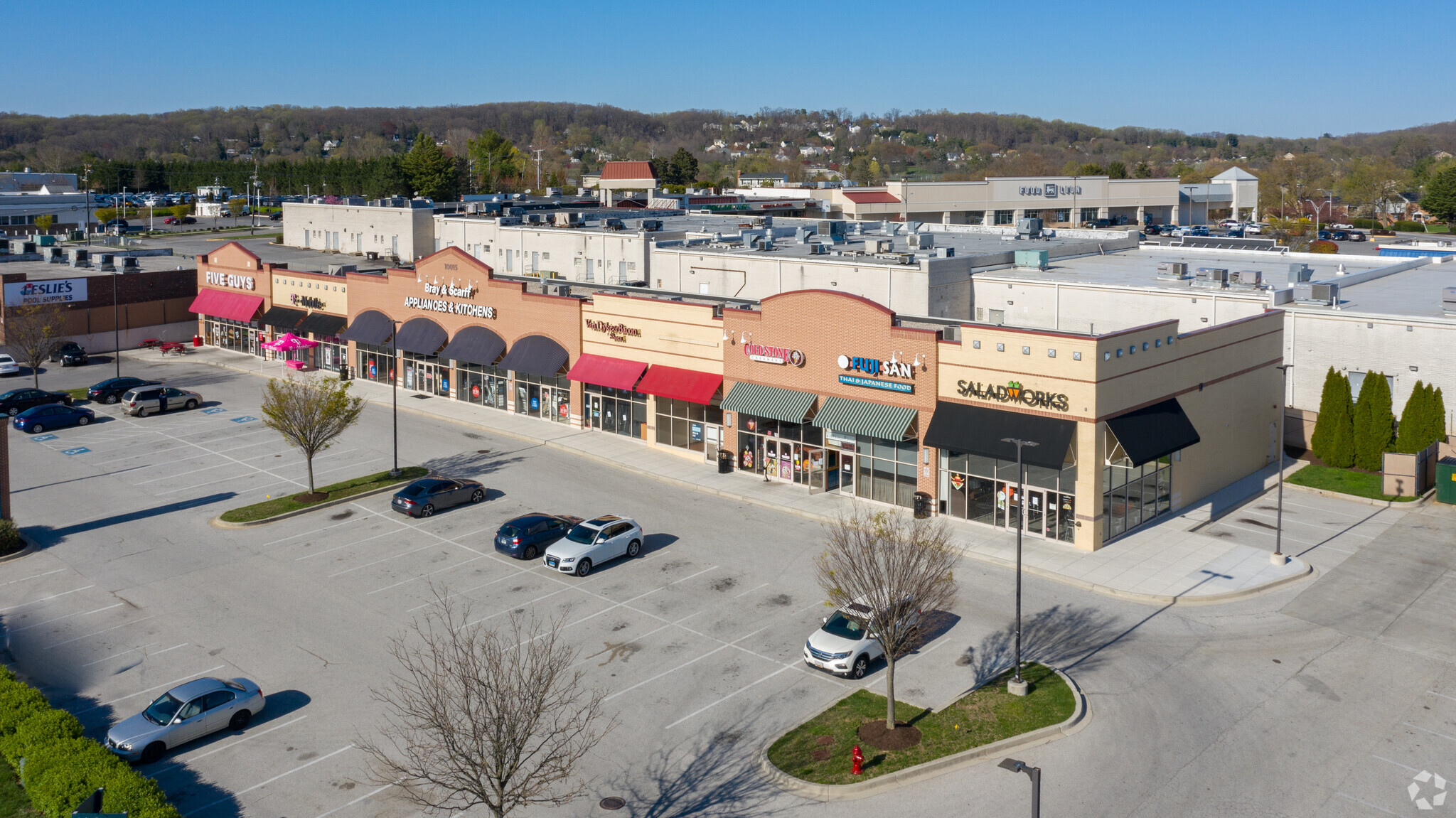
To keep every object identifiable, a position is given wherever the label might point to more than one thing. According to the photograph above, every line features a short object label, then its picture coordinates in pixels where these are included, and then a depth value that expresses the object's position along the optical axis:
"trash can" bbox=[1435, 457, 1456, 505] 40.06
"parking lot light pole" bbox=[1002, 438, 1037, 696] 25.66
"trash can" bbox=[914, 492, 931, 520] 39.34
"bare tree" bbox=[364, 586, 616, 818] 18.89
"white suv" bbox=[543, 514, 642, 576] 34.47
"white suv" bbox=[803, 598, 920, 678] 26.97
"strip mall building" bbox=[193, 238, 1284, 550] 36.41
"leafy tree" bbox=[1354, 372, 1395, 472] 43.66
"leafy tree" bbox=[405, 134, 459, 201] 123.19
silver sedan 23.45
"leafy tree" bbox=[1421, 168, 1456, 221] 127.00
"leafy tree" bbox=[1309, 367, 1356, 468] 44.50
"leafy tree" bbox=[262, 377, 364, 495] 42.78
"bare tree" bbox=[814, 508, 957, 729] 24.33
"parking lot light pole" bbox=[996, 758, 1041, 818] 17.47
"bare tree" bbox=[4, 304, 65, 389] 63.88
